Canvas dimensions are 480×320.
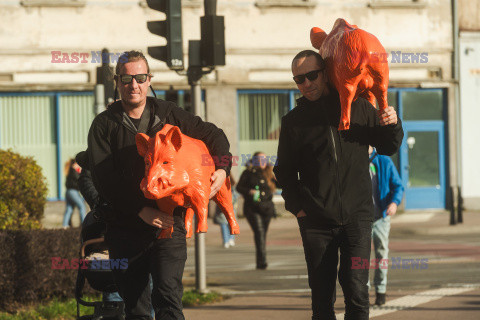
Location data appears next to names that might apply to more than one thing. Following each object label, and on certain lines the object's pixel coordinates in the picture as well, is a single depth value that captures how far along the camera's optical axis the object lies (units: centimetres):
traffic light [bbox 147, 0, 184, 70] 1793
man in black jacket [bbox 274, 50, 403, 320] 1079
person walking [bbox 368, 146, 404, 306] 1751
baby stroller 1202
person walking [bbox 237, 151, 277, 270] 2603
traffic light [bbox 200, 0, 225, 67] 1853
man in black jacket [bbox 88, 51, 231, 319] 1014
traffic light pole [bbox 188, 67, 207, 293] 1918
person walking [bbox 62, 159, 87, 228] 3585
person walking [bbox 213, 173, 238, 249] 3288
